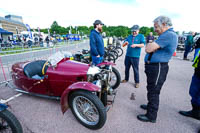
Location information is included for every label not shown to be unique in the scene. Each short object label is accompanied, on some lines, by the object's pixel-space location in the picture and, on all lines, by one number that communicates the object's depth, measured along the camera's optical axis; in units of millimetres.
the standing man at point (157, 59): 1710
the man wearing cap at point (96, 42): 3262
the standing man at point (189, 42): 7414
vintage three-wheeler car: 1874
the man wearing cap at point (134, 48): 3240
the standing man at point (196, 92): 2137
